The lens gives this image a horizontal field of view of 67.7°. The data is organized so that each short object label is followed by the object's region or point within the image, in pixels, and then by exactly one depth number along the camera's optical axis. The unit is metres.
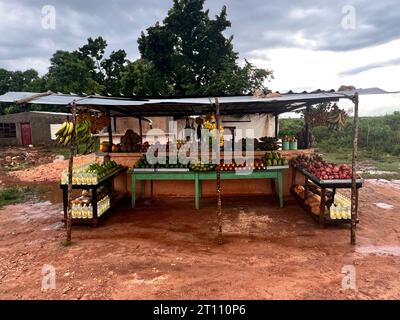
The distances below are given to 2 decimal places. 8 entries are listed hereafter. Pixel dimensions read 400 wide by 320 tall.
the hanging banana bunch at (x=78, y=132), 5.90
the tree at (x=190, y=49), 19.20
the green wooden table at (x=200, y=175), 7.32
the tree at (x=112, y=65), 27.16
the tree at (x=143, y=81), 17.75
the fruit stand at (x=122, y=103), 5.23
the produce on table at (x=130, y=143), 8.55
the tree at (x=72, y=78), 23.56
